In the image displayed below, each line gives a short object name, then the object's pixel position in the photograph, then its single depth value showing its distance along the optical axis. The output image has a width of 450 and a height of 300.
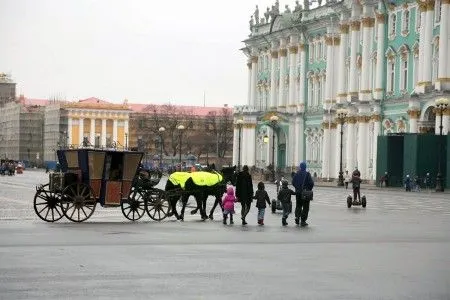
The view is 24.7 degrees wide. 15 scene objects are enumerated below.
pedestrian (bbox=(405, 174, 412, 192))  65.50
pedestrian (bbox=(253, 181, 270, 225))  29.38
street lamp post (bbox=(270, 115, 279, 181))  89.72
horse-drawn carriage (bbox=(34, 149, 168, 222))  28.69
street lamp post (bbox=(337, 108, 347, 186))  79.08
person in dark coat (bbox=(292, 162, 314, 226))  29.34
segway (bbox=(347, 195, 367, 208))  40.97
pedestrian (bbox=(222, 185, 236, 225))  29.61
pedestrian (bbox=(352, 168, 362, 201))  42.47
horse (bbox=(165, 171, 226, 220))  31.33
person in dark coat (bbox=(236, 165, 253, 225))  29.81
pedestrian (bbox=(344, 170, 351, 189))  81.31
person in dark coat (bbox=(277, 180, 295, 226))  29.65
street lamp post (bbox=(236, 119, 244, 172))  109.65
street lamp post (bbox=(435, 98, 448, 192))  64.44
